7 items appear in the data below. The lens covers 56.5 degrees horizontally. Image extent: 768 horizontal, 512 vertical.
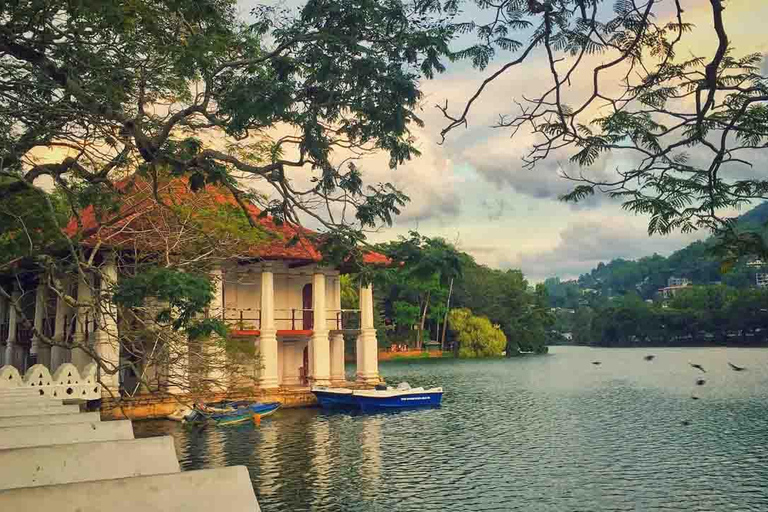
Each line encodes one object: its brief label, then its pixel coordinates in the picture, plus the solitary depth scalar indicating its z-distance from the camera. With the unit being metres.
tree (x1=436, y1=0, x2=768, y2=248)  5.55
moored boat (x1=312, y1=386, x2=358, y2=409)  31.62
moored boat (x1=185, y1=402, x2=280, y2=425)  26.54
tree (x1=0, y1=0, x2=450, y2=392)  7.63
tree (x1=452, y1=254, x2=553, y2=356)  95.50
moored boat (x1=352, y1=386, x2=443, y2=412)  31.25
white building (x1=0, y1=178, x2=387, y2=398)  32.03
